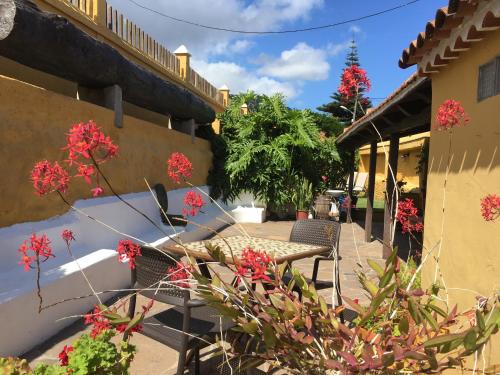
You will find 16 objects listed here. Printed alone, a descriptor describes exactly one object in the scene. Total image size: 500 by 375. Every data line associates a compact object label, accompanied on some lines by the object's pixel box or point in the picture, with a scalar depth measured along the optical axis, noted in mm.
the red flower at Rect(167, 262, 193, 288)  1474
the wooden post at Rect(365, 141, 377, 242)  8930
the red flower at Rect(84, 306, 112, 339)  1545
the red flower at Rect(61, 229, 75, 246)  1833
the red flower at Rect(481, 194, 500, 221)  1848
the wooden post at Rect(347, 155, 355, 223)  13173
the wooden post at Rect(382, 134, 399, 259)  7223
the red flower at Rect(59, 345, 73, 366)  1588
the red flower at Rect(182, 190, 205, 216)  1973
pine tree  42238
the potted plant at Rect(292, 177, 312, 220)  11859
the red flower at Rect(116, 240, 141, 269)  1867
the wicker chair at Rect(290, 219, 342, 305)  4320
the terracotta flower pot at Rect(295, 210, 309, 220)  11669
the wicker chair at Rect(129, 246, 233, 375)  2404
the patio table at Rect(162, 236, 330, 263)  3338
